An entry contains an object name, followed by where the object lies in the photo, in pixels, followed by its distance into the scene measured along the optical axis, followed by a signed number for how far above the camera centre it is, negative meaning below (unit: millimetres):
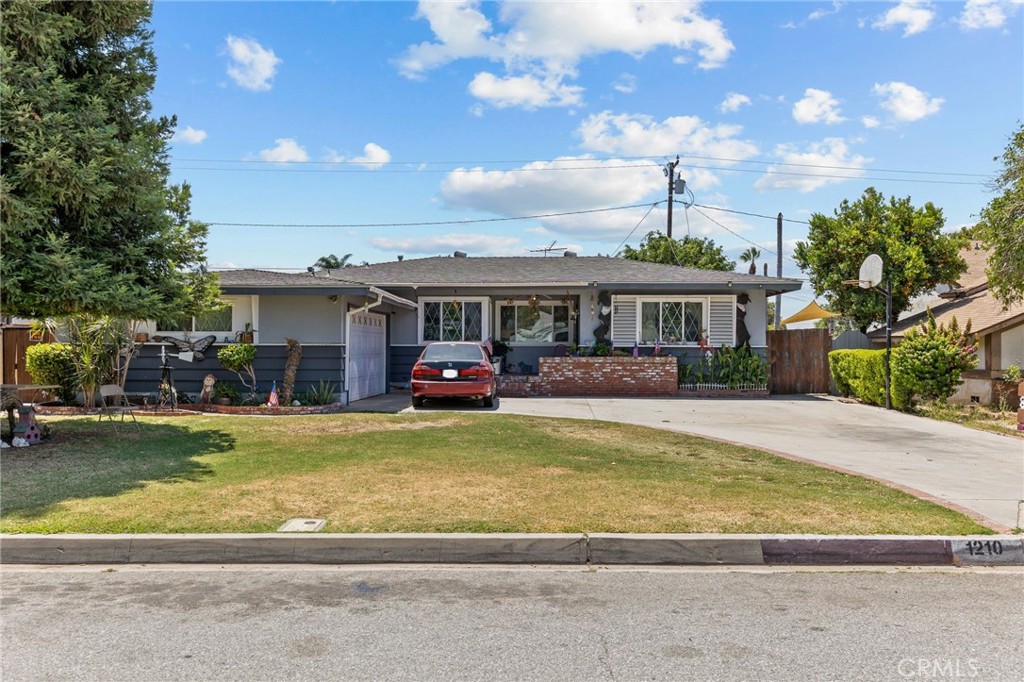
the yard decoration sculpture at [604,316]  20031 +1048
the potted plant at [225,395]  14786 -859
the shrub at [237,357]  14539 -64
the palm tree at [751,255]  48825 +6751
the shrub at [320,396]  15023 -899
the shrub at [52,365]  14031 -213
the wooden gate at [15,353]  14586 +26
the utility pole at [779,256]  35438 +4819
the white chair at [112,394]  10555 -645
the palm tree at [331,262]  49606 +6473
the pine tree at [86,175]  8133 +2175
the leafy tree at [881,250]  22453 +3302
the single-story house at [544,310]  18750 +1210
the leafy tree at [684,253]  37688 +5448
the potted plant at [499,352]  19547 +37
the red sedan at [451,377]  14867 -497
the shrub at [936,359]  14531 -134
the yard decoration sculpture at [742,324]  19797 +808
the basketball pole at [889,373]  15961 -459
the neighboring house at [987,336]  17250 +405
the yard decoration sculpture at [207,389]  14656 -727
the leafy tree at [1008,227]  14156 +2558
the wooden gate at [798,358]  20578 -151
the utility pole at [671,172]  33594 +8574
